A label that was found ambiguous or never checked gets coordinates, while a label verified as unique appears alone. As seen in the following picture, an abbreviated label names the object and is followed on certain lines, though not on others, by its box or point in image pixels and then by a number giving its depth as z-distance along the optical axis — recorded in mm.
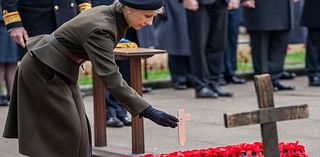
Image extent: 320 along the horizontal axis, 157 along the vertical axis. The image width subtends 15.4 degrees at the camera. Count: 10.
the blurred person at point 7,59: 13035
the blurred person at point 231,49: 16294
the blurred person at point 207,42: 13676
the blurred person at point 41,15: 9344
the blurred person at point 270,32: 14520
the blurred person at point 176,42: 15268
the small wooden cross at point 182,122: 6608
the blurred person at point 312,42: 15181
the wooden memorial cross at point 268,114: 6331
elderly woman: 6924
